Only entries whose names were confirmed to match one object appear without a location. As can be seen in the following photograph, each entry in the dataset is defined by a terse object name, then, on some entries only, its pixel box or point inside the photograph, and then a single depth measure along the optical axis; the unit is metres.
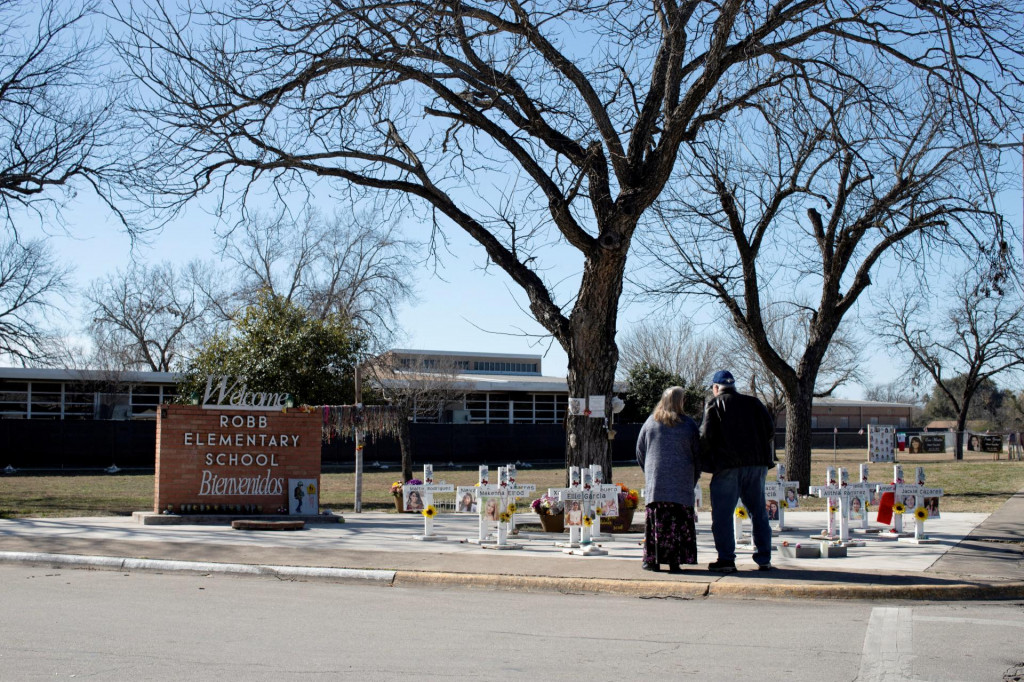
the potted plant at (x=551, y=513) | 13.02
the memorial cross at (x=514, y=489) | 11.61
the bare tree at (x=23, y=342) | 27.89
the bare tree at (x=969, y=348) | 45.28
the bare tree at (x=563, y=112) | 12.48
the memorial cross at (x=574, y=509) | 11.07
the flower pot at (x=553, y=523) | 13.15
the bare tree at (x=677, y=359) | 54.22
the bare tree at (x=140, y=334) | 50.16
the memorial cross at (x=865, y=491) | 11.94
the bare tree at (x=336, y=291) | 42.50
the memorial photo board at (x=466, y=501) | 12.74
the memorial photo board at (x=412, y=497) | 15.18
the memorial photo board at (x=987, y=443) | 50.87
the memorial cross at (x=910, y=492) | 11.69
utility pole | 17.08
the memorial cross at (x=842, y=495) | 11.20
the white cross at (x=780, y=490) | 12.54
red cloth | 12.31
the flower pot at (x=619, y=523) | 13.09
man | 9.09
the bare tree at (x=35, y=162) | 19.17
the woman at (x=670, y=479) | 9.21
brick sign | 14.96
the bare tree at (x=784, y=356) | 44.28
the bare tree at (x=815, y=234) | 18.02
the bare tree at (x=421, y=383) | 37.44
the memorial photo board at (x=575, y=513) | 11.13
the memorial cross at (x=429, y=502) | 12.54
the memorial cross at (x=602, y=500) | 11.29
